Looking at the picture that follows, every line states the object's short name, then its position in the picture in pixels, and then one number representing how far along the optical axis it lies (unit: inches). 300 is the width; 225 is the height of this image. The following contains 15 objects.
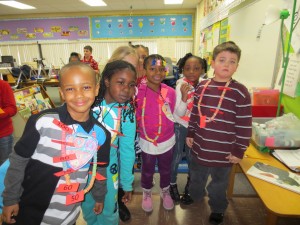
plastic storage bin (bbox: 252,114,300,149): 62.7
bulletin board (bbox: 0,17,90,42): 335.3
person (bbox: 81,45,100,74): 222.2
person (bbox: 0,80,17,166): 82.8
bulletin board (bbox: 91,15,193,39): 323.9
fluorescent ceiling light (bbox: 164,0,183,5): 276.3
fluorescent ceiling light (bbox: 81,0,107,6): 269.7
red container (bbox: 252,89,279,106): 75.4
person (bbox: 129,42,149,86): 72.5
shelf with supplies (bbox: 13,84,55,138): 132.0
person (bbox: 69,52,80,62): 196.8
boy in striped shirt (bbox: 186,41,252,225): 55.4
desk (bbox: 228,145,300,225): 41.1
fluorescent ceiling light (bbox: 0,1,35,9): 264.0
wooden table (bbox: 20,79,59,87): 207.6
